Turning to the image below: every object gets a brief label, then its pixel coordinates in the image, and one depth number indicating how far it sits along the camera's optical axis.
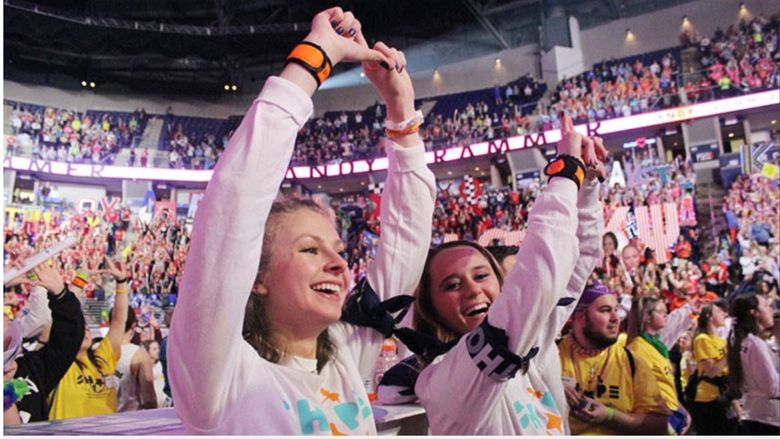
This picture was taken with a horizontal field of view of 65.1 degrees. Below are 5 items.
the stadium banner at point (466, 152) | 7.47
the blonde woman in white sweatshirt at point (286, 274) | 0.62
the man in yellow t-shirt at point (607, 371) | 1.75
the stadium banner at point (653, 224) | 7.29
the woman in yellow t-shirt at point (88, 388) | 2.19
